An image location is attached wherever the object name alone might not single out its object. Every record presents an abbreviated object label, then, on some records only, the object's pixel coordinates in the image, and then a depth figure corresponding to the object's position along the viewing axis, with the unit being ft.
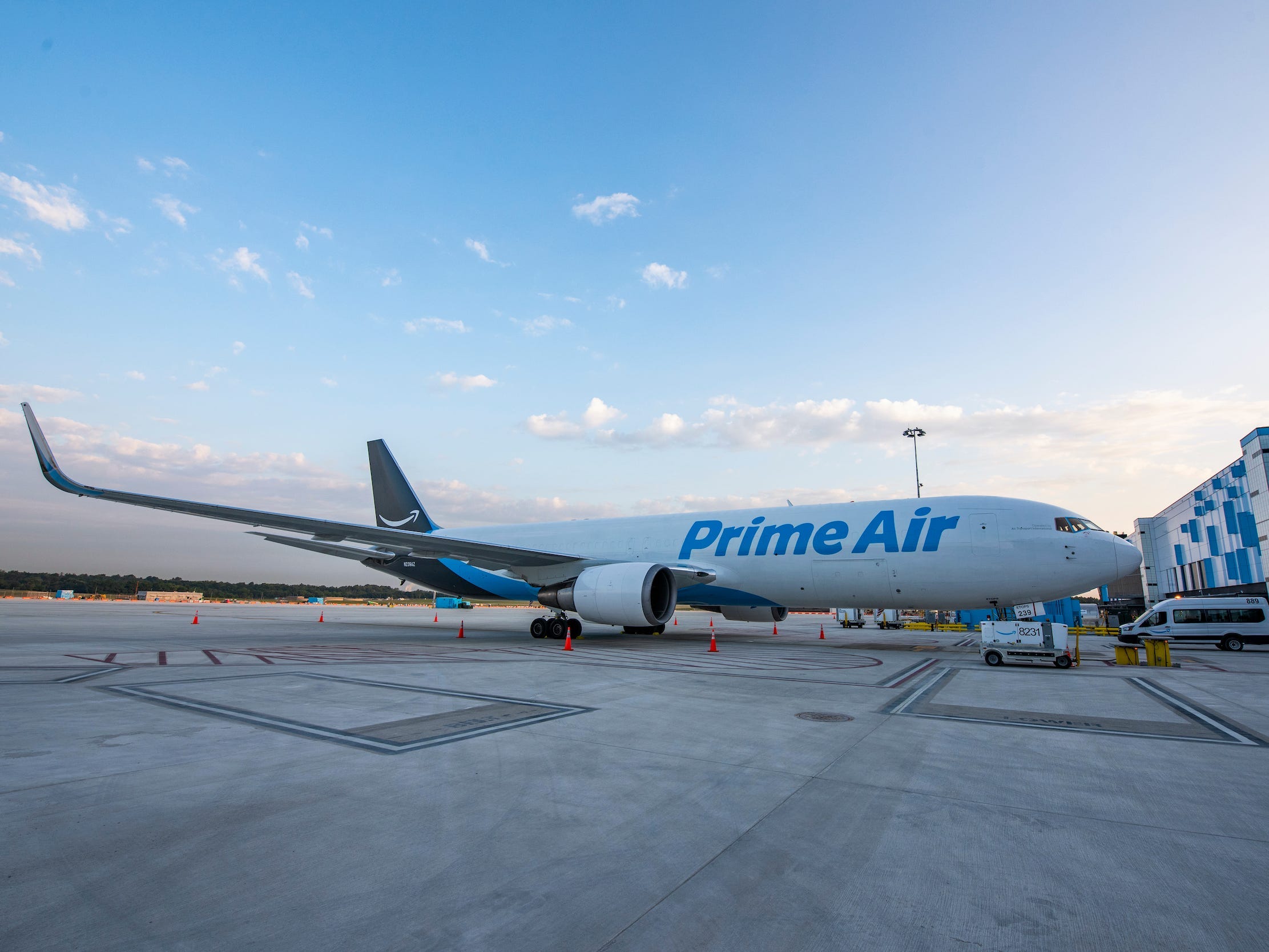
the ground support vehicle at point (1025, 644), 44.50
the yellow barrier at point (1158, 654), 47.06
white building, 124.36
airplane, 52.19
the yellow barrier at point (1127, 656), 47.85
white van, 68.90
